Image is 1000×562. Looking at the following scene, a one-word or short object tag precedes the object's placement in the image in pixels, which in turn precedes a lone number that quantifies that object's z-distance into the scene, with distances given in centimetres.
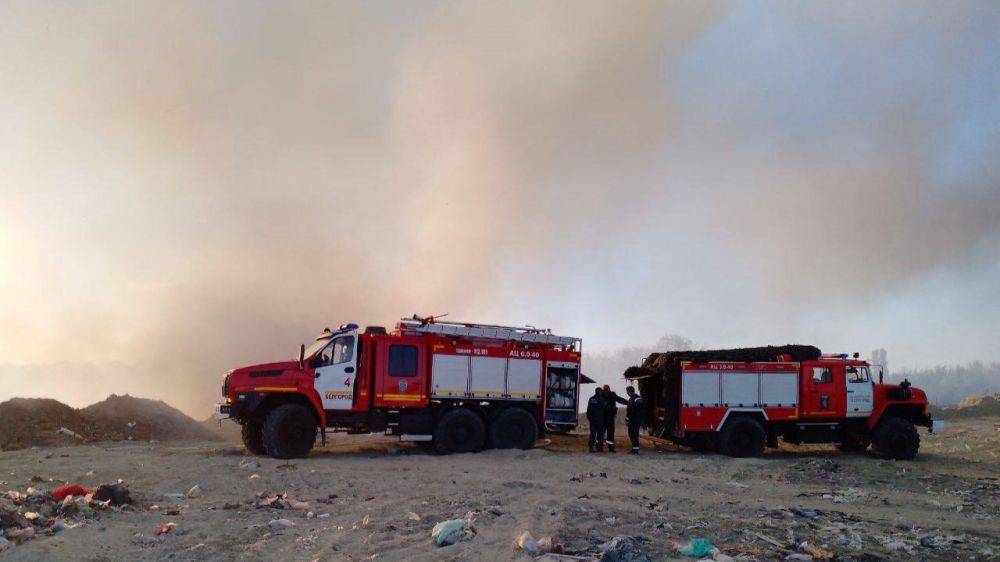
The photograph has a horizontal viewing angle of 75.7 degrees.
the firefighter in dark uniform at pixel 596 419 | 1673
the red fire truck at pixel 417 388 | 1448
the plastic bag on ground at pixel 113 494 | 841
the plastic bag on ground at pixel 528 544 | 650
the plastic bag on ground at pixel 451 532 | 693
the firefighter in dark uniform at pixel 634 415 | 1675
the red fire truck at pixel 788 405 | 1664
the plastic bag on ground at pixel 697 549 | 655
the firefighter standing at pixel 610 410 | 1677
